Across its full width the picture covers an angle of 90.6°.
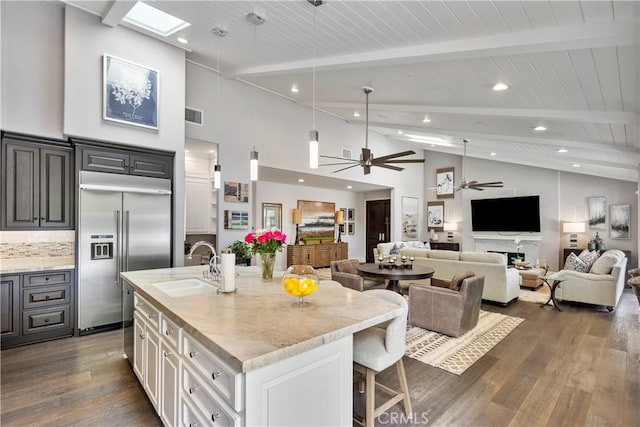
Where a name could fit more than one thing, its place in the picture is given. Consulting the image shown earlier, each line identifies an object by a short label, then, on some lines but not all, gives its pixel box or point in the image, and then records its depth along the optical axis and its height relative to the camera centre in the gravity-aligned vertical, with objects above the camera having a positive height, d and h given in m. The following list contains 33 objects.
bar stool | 1.99 -0.86
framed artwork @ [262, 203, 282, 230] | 8.51 +0.04
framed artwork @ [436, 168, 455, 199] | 10.80 +1.15
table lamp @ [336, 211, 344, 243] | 10.22 -0.08
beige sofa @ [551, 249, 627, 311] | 4.99 -1.08
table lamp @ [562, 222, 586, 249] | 8.19 -0.34
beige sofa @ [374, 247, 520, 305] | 5.22 -0.92
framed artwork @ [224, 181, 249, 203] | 5.69 +0.46
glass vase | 2.63 -0.40
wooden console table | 8.75 -1.08
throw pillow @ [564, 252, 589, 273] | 5.54 -0.85
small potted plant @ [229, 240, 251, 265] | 2.72 -0.29
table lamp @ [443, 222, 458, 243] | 10.68 -0.39
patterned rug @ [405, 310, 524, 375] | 3.23 -1.48
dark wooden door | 10.94 -0.23
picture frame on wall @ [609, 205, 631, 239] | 7.53 -0.11
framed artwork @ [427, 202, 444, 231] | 11.02 +0.02
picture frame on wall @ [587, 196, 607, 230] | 7.88 +0.12
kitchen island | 1.29 -0.65
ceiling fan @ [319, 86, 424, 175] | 5.04 +0.94
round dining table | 4.38 -0.81
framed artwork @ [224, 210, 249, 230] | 5.68 -0.06
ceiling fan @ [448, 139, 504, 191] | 7.90 +0.82
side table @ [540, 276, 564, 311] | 5.22 -1.18
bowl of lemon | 1.85 -0.39
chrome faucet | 2.69 -0.44
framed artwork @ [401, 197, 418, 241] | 10.44 -0.05
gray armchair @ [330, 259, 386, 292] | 4.42 -0.88
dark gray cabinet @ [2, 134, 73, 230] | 3.61 +0.40
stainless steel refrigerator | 3.89 -0.26
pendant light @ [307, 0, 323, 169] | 2.82 +0.64
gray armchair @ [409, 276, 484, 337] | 3.81 -1.14
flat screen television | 8.96 +0.08
